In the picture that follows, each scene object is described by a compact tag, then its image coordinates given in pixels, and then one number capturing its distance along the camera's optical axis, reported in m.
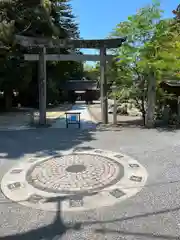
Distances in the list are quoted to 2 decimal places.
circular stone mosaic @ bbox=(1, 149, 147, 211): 3.59
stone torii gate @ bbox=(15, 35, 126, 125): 10.12
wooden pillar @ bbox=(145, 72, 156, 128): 9.50
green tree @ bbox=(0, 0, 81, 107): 11.61
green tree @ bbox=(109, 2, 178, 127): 8.64
